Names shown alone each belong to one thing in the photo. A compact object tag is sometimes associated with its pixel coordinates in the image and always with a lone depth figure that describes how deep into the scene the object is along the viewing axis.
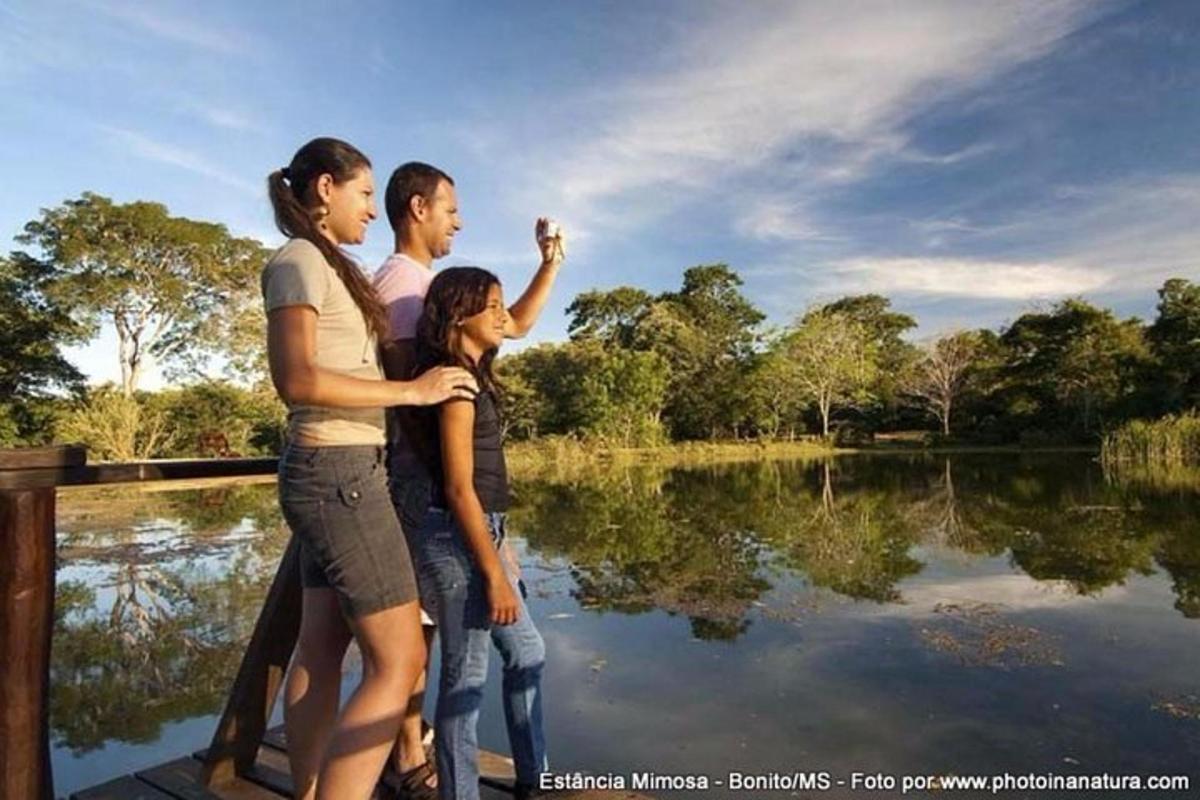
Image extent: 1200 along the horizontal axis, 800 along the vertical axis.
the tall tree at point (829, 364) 26.16
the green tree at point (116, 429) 13.76
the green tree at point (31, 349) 15.73
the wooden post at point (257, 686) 1.80
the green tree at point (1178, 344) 18.23
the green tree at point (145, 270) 17.19
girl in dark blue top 1.38
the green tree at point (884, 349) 27.16
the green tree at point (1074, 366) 20.88
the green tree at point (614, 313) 29.78
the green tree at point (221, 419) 16.52
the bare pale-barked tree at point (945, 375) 25.61
